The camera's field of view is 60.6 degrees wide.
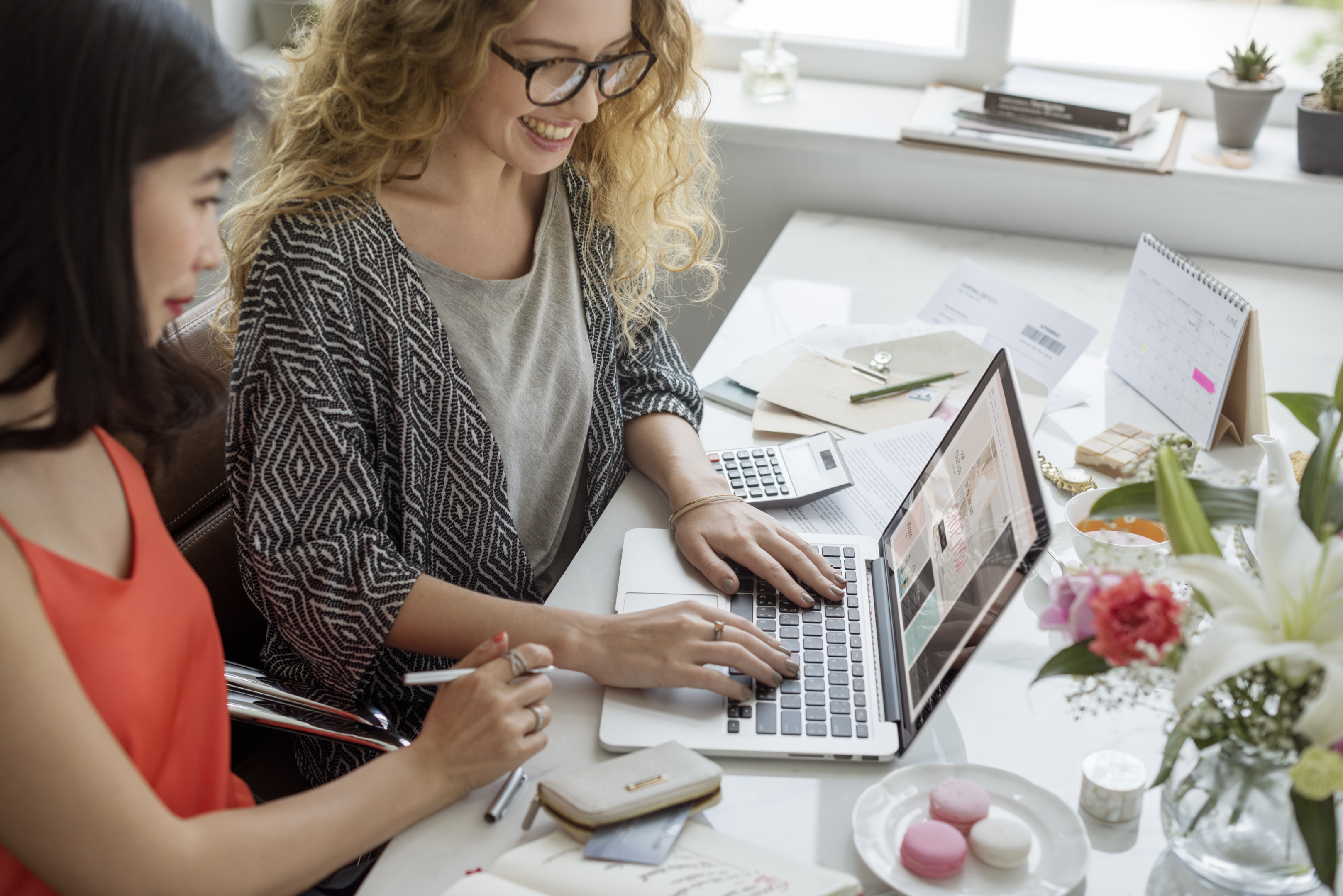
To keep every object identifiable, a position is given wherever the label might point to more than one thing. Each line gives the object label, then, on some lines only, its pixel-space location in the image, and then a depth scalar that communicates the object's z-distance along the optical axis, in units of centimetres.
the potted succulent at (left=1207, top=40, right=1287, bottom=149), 185
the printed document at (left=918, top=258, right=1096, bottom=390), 151
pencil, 148
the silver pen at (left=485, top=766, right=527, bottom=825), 87
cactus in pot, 177
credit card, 79
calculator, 127
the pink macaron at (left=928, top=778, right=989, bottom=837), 83
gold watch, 129
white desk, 85
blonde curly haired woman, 106
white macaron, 80
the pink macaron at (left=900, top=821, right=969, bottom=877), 79
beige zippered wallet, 81
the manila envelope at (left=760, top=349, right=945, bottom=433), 145
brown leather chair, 109
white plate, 79
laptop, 88
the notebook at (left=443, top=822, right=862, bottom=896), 77
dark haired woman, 69
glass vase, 68
